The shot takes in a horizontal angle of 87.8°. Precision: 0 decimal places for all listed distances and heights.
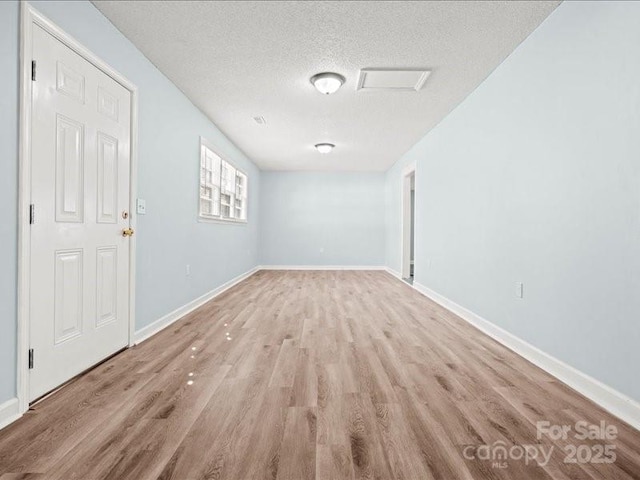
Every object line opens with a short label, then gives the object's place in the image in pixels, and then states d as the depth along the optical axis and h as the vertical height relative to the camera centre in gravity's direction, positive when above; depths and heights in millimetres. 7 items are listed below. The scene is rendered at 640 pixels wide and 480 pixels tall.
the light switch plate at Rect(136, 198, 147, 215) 2837 +223
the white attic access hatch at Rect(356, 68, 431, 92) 3205 +1606
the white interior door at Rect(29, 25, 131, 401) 1838 +104
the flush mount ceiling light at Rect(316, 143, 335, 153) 5940 +1608
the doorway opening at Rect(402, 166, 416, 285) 6973 +163
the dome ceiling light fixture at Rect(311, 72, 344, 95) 3269 +1540
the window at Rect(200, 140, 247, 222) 4680 +751
